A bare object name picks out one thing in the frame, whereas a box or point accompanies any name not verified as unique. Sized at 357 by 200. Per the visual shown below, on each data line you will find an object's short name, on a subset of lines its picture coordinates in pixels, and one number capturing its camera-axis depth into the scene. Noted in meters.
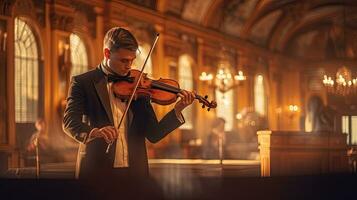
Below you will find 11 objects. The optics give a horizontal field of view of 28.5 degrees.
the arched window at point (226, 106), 28.26
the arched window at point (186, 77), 25.56
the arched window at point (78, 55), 18.58
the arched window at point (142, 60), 20.47
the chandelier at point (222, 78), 21.91
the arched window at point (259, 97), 33.06
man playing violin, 3.45
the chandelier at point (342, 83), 21.00
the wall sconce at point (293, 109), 35.09
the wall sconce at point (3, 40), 15.41
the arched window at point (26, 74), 16.27
